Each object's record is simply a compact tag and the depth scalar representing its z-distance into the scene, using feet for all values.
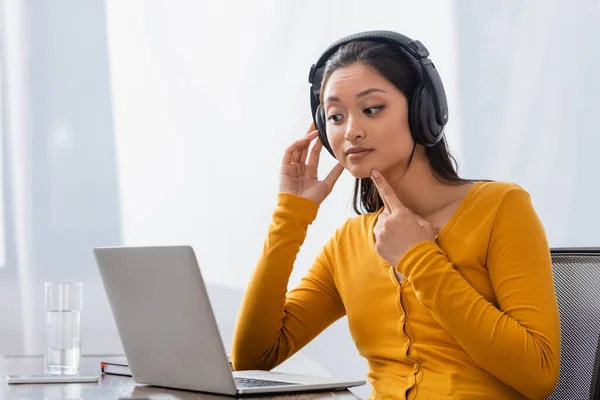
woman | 7.23
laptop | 6.85
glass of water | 7.75
